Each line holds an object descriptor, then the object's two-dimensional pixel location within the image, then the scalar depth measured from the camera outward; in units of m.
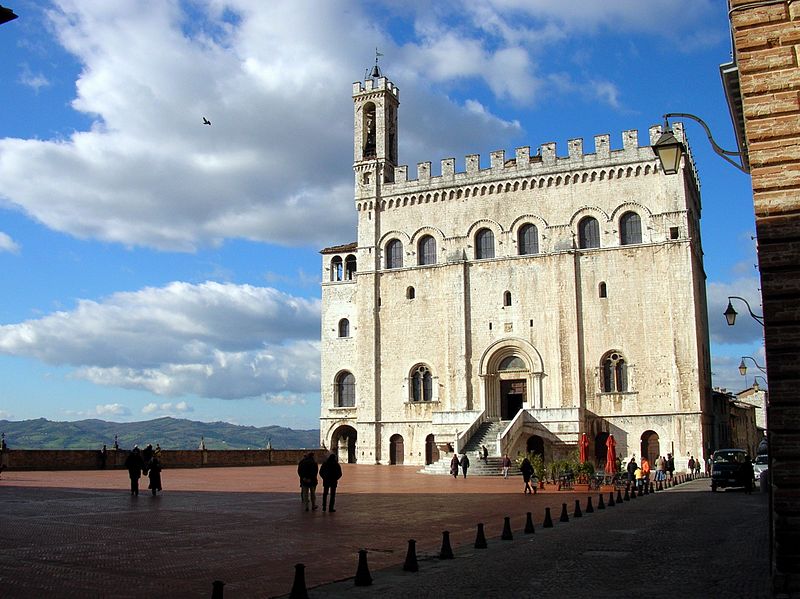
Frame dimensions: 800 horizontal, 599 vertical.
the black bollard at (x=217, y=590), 7.95
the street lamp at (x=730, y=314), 23.43
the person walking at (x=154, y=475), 24.39
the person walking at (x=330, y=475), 20.17
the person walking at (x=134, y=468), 23.88
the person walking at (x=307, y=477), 20.67
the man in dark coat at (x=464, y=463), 36.42
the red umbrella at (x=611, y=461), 32.03
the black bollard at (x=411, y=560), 11.59
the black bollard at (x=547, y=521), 16.95
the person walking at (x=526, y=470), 26.08
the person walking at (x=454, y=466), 36.97
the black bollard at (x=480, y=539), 13.96
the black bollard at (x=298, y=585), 9.25
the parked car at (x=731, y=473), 27.92
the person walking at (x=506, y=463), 35.49
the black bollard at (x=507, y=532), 14.96
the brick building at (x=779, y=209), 9.21
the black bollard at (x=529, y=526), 15.82
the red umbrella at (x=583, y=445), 34.47
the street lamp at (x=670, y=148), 12.22
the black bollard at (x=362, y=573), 10.52
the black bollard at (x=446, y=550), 12.76
